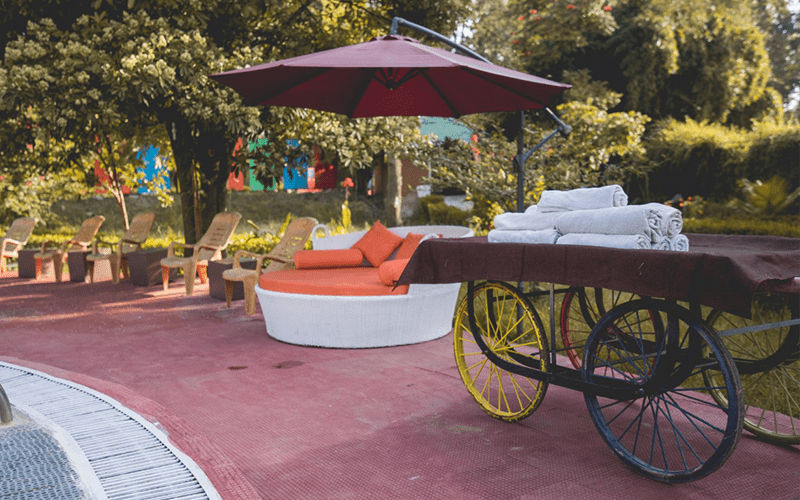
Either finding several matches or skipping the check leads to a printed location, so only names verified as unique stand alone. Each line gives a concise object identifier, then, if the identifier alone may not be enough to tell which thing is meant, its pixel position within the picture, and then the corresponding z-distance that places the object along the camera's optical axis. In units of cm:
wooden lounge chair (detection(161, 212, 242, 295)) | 899
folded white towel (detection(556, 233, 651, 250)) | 291
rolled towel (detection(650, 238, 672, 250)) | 295
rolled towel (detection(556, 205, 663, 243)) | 292
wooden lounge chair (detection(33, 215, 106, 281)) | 1109
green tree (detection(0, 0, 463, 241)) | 746
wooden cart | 257
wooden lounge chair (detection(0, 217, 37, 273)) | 1235
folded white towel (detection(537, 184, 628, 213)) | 336
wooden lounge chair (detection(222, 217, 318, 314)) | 753
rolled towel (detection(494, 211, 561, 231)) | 351
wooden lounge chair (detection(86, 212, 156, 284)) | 1039
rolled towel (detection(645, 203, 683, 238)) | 293
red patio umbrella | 479
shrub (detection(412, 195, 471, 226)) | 1491
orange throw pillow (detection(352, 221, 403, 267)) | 683
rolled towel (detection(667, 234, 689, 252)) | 300
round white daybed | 561
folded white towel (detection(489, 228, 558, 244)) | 338
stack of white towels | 293
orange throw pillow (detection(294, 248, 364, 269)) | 666
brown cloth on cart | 247
